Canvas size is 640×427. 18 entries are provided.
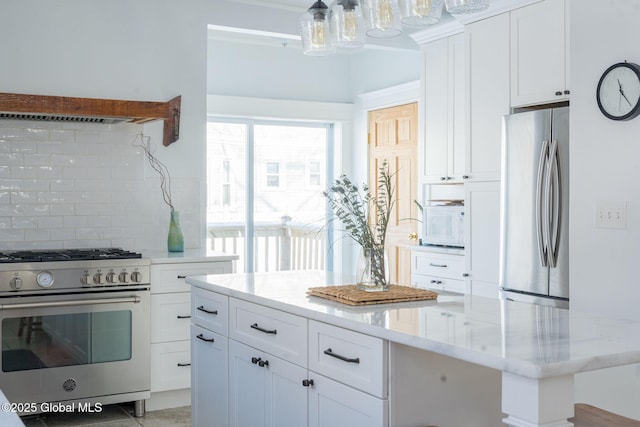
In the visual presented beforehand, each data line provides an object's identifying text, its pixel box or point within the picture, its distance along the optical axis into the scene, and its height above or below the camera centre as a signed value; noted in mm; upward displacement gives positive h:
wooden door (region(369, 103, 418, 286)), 6457 +407
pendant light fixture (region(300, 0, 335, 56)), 2662 +690
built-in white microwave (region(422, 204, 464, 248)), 5188 -101
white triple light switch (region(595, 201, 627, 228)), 3164 -7
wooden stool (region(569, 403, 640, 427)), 2082 -621
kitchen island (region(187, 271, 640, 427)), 1646 -417
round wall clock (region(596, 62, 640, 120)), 3082 +541
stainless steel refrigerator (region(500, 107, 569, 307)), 3932 +25
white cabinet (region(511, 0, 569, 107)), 4137 +955
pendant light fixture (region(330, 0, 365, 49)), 2555 +687
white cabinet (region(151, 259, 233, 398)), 4316 -697
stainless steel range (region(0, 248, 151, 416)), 3893 -672
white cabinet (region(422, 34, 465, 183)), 5332 +784
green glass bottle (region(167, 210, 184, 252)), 4684 -167
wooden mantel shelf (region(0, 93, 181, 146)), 4086 +612
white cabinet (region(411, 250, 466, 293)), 5113 -440
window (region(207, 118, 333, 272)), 6875 +187
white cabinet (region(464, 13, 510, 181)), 4547 +785
